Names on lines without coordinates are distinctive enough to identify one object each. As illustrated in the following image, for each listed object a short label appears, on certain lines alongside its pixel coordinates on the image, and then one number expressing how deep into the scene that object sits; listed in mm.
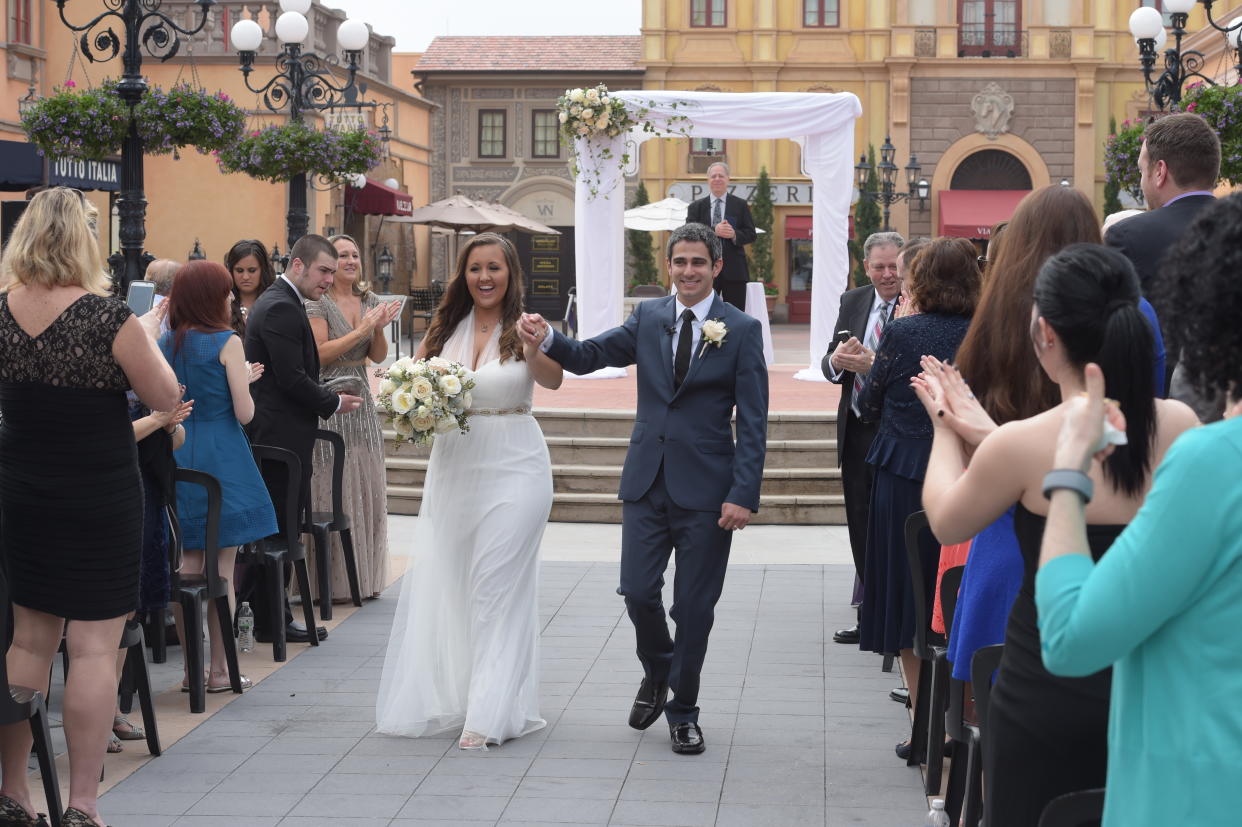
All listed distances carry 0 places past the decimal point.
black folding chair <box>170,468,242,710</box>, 6117
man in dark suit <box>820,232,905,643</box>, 7117
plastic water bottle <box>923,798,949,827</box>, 4672
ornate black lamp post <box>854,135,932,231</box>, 31891
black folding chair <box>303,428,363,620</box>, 7887
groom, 5668
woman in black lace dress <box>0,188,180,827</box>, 4535
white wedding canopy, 15344
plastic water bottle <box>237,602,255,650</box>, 7328
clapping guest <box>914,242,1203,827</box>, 2643
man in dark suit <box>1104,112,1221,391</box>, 5055
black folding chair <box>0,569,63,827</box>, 4367
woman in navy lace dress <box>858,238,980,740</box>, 5520
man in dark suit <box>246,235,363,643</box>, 7316
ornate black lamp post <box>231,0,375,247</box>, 15875
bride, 5852
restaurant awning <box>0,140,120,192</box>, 14617
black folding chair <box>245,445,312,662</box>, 7129
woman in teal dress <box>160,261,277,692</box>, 6340
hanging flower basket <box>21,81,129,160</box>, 11023
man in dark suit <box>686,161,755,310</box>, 14828
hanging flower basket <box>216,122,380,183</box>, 14938
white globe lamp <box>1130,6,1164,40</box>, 15703
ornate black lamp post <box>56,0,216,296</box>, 10898
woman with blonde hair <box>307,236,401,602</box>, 8008
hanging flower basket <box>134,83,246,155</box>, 11195
